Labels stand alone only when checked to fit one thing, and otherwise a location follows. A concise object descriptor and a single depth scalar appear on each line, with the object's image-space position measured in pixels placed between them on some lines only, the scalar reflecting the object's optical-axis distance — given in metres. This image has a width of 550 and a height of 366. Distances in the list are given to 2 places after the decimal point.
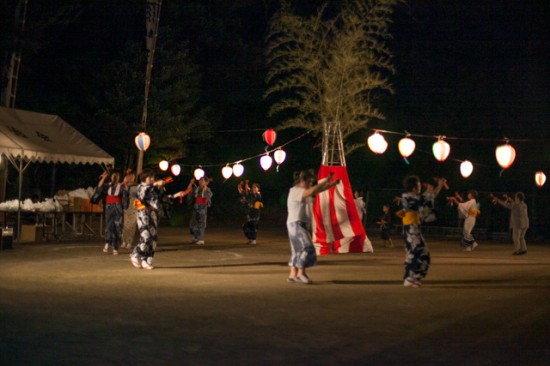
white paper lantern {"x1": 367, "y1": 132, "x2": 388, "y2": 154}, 19.95
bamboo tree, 26.42
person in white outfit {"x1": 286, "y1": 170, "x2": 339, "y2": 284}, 12.16
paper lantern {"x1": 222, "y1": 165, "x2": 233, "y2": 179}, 28.42
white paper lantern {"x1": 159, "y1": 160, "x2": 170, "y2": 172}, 29.53
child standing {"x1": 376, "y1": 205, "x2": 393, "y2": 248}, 22.66
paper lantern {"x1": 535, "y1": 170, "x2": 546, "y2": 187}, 25.72
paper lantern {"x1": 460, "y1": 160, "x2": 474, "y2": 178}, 23.42
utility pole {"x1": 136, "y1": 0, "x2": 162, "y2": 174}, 25.69
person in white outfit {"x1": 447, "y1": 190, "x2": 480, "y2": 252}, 21.59
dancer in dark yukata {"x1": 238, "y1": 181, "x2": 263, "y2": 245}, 22.31
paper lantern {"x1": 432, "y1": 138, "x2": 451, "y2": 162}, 20.64
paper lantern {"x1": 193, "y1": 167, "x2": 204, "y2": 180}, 28.58
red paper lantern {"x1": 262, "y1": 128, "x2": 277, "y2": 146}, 24.16
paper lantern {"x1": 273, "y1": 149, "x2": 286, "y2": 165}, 25.52
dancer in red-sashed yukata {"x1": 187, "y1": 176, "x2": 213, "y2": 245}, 21.80
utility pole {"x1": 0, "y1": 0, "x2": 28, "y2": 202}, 23.72
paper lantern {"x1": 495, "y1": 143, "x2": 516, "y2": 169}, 20.09
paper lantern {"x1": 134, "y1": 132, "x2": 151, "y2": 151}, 23.31
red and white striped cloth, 18.55
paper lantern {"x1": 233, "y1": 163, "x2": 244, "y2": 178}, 28.35
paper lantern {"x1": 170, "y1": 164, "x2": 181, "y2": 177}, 30.06
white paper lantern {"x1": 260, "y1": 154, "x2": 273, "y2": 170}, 25.92
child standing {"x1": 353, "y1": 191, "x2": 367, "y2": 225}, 22.65
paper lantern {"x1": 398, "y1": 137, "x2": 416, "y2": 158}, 21.02
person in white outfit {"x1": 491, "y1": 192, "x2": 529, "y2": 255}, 20.67
